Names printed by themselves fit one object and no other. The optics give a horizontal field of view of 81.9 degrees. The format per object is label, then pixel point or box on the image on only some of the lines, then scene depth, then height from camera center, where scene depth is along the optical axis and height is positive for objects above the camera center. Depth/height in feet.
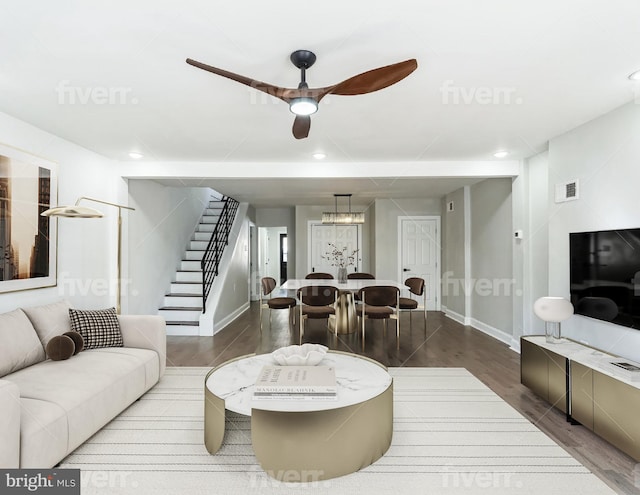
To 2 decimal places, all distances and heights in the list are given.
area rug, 6.43 -4.10
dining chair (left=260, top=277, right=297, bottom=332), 18.13 -2.46
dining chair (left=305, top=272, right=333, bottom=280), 22.02 -1.50
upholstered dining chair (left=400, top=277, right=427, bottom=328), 17.62 -2.07
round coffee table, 6.33 -3.16
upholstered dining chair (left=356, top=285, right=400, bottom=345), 15.88 -1.99
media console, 7.19 -3.05
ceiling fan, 5.70 +2.80
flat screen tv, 8.62 -0.61
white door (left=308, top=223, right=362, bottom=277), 28.43 +0.69
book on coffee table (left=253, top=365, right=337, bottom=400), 6.85 -2.55
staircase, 18.19 -2.30
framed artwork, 9.89 +0.84
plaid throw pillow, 10.25 -2.17
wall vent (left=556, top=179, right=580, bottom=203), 10.89 +1.83
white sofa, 6.10 -2.80
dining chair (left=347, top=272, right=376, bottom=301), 22.62 -1.54
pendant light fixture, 23.70 +2.15
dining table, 17.31 -2.71
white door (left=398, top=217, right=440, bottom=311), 25.11 -0.07
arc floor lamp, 9.84 +1.05
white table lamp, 9.74 -1.55
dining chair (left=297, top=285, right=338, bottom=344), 16.30 -2.15
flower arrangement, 28.25 -0.39
